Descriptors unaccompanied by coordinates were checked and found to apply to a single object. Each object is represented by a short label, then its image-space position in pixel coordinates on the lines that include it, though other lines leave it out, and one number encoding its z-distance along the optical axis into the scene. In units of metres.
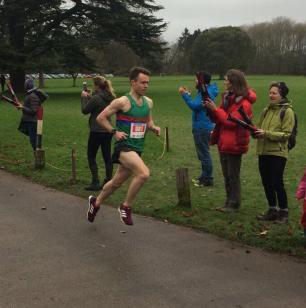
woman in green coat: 6.45
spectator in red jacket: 6.92
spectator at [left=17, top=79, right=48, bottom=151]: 11.08
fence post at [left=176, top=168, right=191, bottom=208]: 7.46
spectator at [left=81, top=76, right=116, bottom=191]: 8.67
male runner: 6.29
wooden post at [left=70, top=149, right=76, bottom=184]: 9.35
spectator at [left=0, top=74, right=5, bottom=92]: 11.02
